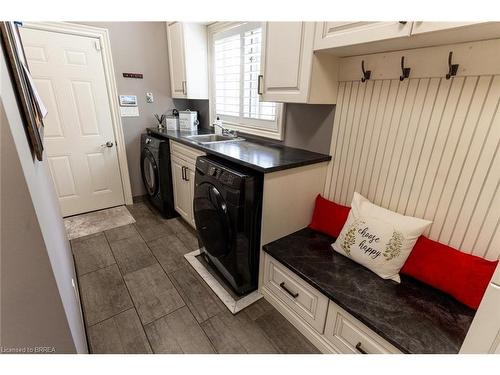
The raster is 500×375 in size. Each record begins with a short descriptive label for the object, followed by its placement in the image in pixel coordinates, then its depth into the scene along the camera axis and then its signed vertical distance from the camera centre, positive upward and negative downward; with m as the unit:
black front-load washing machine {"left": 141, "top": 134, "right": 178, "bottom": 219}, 2.65 -0.82
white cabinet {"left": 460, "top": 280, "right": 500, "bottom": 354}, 0.70 -0.60
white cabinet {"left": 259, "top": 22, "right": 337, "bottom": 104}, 1.45 +0.20
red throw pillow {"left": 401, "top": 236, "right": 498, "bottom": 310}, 1.16 -0.78
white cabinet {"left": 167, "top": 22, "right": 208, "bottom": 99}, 2.66 +0.41
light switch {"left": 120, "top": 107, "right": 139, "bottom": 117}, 2.90 -0.18
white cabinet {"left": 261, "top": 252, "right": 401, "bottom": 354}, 1.21 -1.14
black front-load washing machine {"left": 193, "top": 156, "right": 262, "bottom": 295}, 1.52 -0.75
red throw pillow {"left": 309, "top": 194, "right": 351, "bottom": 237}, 1.73 -0.78
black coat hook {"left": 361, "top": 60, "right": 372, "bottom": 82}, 1.49 +0.17
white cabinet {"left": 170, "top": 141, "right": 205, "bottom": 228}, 2.29 -0.76
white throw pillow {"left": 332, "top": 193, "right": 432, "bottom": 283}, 1.34 -0.72
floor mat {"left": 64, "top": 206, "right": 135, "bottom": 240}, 2.61 -1.37
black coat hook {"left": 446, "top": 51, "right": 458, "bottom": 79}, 1.14 +0.17
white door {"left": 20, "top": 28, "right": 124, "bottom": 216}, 2.40 -0.26
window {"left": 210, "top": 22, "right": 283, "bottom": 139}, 2.28 +0.15
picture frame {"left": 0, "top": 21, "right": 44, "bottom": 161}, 0.74 +0.01
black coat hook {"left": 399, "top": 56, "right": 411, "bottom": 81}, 1.32 +0.17
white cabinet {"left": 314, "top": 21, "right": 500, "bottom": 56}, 0.93 +0.28
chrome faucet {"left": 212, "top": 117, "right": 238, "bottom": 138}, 2.64 -0.35
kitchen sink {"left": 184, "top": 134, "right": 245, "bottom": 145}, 2.57 -0.41
